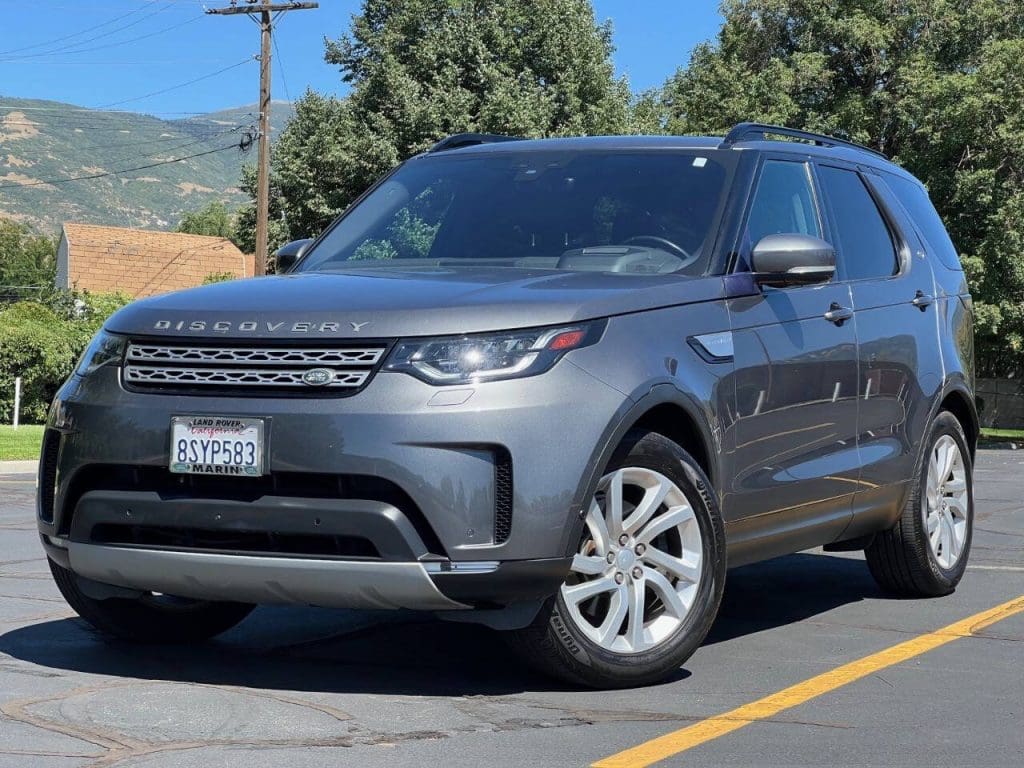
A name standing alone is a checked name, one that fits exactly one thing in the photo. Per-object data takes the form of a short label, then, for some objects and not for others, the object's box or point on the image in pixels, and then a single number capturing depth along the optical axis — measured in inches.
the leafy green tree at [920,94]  1376.7
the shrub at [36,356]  1159.0
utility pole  1405.0
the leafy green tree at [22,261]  4473.4
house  3127.5
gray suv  181.6
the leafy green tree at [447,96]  1544.0
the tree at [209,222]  5748.0
